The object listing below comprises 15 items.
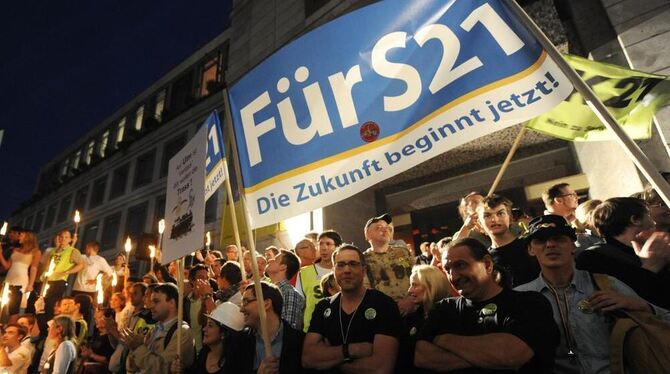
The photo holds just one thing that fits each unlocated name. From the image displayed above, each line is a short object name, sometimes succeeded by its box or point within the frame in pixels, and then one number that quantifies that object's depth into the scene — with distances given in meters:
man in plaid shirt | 3.73
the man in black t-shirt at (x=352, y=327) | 2.47
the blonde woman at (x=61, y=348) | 4.95
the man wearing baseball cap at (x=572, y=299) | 2.15
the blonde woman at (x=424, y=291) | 2.91
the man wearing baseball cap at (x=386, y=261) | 4.05
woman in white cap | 3.50
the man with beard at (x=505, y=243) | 3.19
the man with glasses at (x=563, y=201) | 4.19
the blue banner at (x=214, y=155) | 3.54
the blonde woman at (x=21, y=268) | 6.92
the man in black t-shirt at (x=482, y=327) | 2.04
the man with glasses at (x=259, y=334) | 3.05
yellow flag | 3.54
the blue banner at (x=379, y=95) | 2.18
